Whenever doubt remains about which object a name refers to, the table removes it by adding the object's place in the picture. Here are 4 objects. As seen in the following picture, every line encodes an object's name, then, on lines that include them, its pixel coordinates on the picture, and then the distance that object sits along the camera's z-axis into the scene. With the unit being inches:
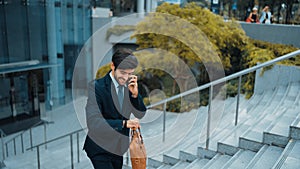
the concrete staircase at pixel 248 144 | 117.4
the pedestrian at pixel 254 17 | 401.8
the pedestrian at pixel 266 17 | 384.2
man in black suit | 65.4
